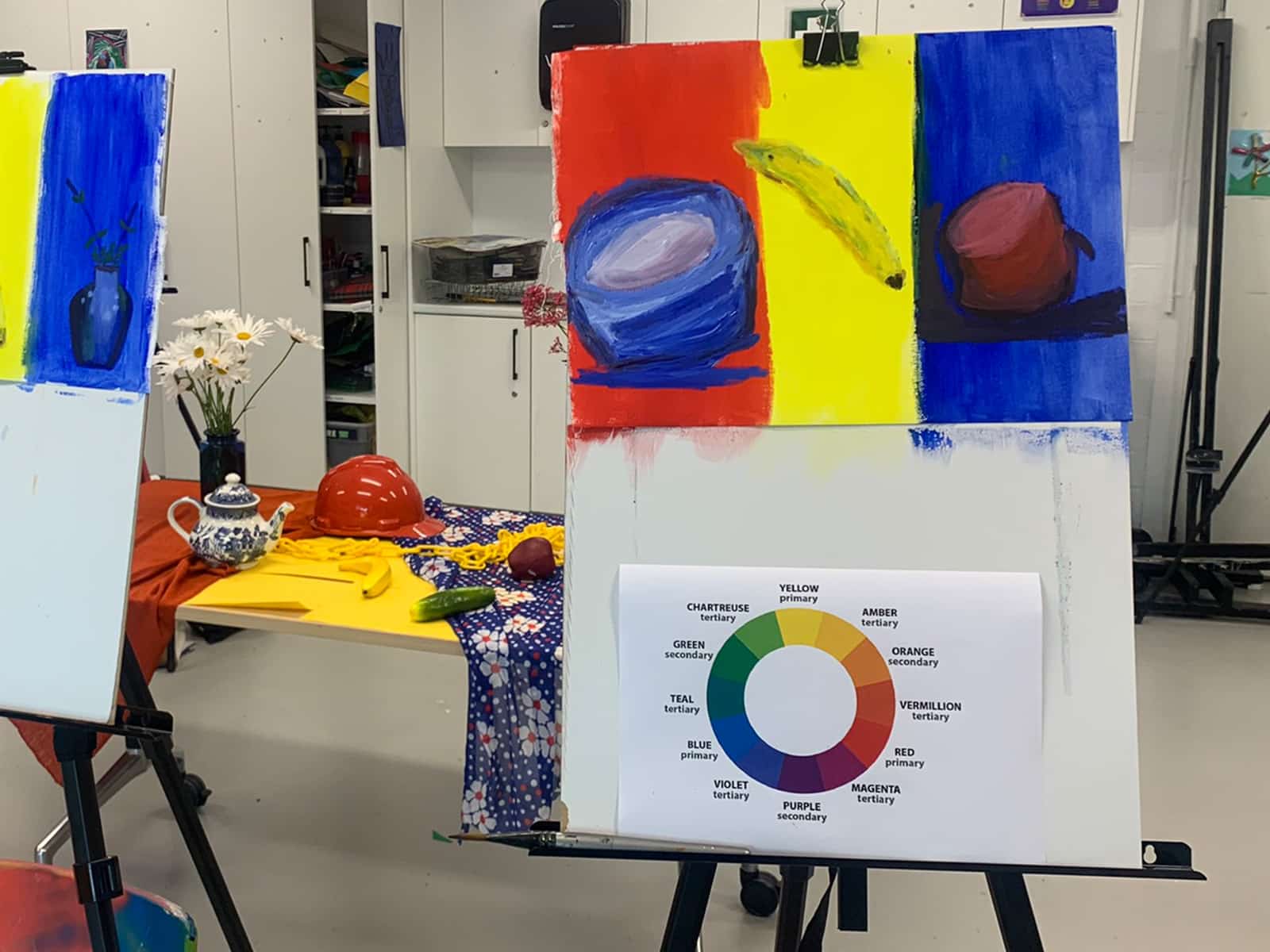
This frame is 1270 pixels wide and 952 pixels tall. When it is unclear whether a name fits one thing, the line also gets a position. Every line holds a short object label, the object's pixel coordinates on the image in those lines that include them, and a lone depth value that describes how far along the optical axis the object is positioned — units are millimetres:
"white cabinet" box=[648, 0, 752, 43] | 3666
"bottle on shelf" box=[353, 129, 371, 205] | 3895
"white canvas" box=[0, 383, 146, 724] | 1218
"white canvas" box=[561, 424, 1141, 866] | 1003
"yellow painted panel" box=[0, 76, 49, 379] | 1300
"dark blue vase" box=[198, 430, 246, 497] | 2066
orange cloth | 1763
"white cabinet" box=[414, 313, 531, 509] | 3912
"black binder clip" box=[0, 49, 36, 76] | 1363
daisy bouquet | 2014
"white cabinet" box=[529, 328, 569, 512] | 3861
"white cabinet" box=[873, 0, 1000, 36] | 3490
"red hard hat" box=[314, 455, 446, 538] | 2049
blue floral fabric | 1619
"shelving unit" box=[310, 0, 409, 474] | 3760
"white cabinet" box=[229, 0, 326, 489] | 3723
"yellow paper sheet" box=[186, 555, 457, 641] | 1669
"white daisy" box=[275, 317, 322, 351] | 2139
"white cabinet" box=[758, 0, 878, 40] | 3572
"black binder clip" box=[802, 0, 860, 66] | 1036
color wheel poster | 1007
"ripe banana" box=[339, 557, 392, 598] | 1771
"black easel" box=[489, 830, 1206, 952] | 996
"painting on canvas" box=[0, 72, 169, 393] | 1238
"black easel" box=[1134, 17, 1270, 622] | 3441
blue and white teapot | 1855
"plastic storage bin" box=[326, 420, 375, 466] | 4047
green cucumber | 1675
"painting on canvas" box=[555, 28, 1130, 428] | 1025
